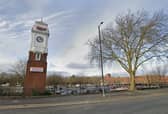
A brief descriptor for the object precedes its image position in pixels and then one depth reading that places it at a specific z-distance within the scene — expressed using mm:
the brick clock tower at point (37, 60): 16243
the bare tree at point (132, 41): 19669
